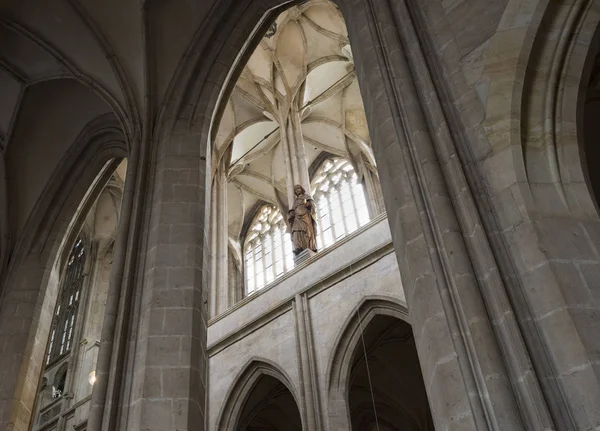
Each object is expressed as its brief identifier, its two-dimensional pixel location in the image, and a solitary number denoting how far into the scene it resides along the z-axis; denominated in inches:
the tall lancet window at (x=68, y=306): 674.2
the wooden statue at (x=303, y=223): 466.3
